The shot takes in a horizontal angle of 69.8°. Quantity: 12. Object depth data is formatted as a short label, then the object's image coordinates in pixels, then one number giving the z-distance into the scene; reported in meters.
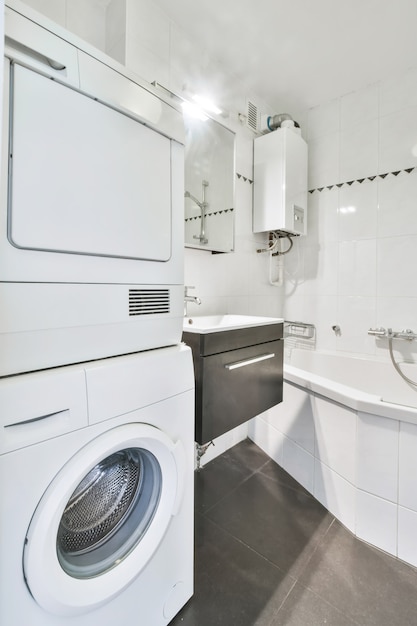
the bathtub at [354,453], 1.23
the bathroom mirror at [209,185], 1.73
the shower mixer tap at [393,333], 1.97
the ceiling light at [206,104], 1.73
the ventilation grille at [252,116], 2.13
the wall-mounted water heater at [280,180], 2.08
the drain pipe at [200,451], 1.71
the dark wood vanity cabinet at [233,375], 1.15
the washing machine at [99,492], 0.61
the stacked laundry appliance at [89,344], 0.63
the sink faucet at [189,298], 1.67
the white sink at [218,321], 1.18
